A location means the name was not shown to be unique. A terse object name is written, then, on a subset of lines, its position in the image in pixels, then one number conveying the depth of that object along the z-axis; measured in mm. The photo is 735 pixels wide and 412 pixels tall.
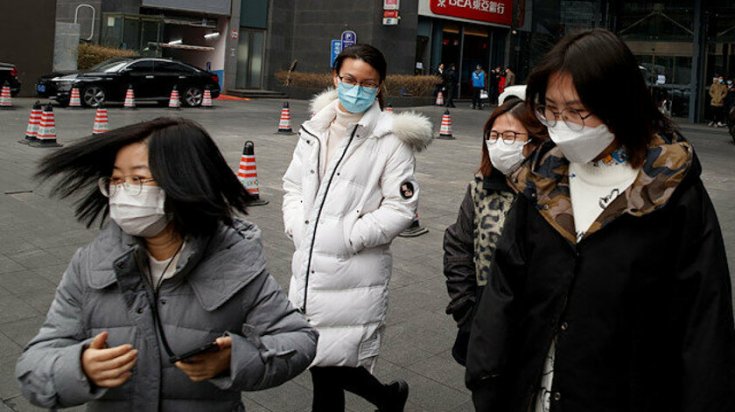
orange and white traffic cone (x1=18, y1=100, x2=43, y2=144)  13406
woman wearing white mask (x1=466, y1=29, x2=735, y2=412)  2113
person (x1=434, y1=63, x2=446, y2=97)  30578
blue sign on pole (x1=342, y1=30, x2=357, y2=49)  28723
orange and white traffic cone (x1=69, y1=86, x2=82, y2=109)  20359
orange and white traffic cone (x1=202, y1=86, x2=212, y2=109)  23719
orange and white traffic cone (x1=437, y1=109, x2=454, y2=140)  18328
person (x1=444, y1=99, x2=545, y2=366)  3197
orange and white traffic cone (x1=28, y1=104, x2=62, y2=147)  13203
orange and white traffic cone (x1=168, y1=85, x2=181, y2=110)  22422
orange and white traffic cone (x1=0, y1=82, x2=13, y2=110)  19328
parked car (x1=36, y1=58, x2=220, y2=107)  20812
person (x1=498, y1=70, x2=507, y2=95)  30603
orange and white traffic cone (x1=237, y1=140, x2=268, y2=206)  9617
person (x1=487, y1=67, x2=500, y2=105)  33062
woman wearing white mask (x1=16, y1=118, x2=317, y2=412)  2064
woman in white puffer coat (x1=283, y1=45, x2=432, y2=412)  3584
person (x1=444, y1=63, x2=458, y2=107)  30125
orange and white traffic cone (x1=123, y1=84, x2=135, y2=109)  21391
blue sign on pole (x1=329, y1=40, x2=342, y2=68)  29388
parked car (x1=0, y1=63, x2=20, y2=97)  20609
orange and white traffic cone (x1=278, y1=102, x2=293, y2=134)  17312
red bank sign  31641
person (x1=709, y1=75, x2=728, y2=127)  26656
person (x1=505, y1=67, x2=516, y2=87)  29562
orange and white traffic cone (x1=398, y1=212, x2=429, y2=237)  8602
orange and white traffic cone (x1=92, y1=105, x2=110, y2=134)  14492
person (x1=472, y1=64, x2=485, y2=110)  29969
